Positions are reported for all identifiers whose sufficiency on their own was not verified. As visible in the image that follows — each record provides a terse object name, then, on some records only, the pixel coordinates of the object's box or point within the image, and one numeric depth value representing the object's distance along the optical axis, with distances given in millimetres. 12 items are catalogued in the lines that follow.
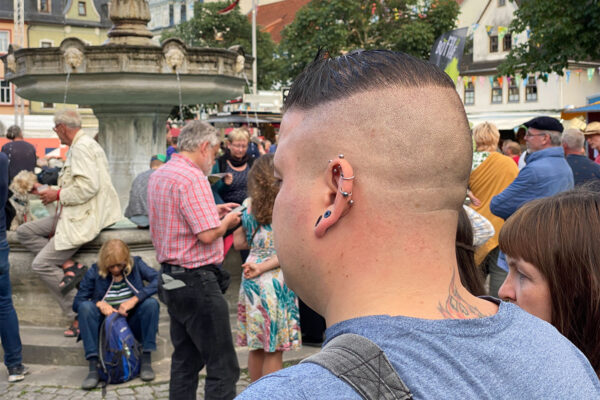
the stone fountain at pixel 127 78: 8266
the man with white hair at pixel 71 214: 6297
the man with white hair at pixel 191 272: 4617
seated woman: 5855
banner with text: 7965
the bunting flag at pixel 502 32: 38350
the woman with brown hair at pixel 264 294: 5059
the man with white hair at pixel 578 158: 7223
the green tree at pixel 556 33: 16609
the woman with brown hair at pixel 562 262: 2271
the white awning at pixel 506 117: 35194
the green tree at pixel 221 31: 53500
